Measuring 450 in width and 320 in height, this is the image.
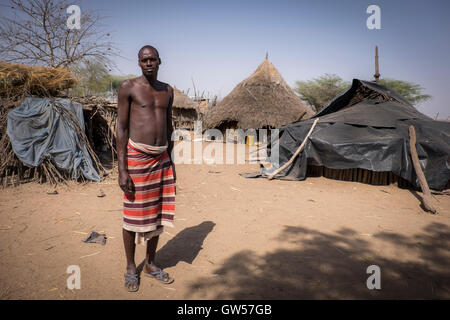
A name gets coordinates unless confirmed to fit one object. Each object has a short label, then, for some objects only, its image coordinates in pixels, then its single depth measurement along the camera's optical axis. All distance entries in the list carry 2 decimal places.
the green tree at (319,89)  23.39
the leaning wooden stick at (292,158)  5.93
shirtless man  1.98
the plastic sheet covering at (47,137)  5.19
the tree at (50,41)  8.47
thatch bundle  5.31
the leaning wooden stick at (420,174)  4.04
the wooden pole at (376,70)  8.10
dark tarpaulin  4.93
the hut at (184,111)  18.55
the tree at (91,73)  9.07
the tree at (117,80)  29.69
